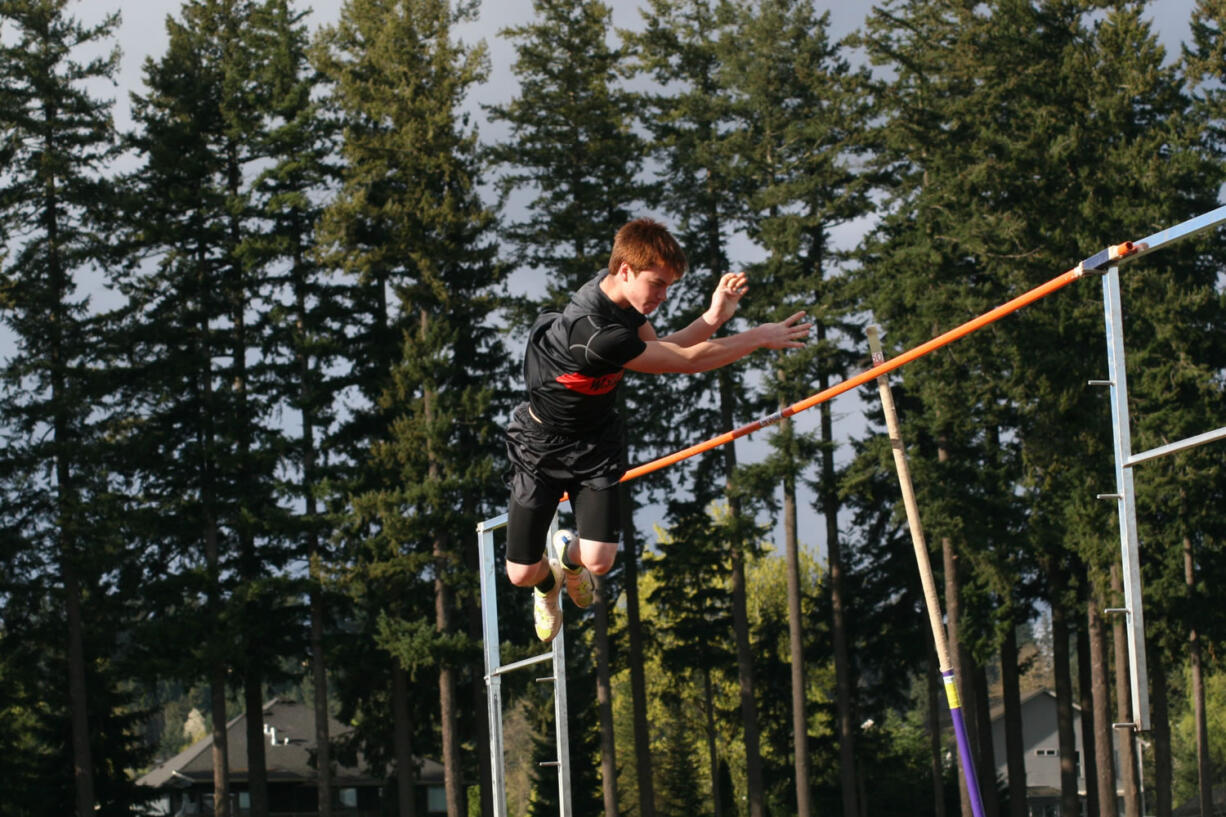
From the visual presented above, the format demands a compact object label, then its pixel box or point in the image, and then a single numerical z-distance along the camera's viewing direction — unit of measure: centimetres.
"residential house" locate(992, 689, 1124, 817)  5440
